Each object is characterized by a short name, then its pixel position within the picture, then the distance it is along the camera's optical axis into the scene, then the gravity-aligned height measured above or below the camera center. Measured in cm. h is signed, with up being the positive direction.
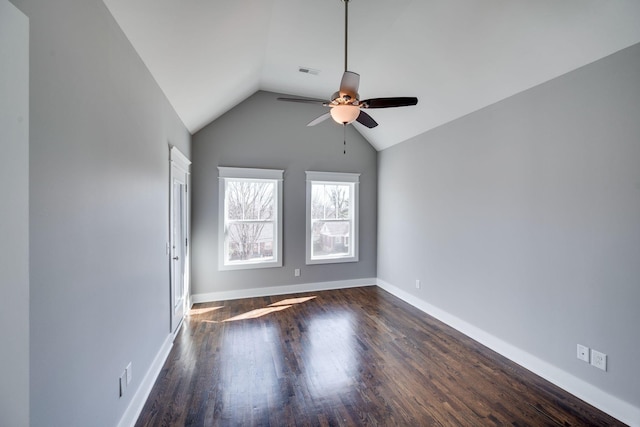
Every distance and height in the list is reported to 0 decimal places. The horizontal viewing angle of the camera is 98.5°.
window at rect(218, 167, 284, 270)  442 -8
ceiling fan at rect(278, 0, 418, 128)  217 +97
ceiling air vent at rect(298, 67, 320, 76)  370 +194
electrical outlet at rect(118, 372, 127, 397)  176 -112
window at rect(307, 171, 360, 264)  492 -6
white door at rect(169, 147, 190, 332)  317 -32
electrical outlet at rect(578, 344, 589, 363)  220 -111
